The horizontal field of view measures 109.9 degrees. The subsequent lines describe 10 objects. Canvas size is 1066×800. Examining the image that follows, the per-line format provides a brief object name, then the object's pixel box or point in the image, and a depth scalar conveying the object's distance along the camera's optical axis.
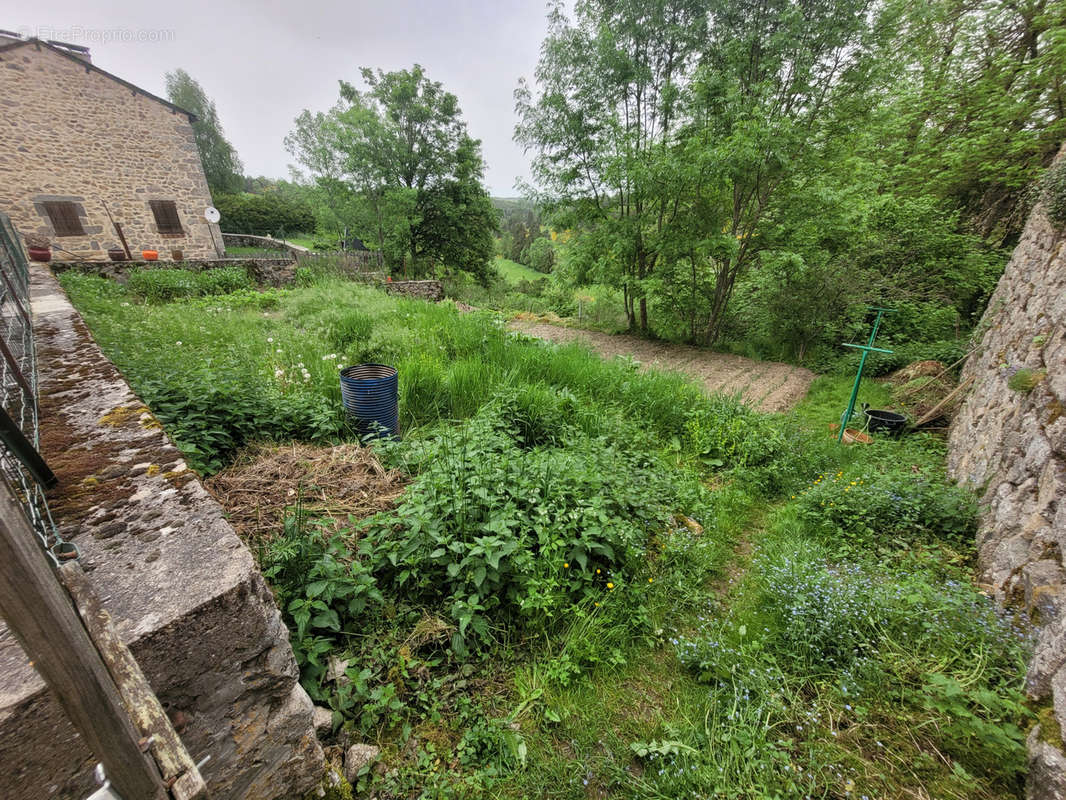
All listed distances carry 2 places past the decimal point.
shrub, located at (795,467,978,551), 2.81
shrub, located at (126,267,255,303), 7.97
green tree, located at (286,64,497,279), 14.20
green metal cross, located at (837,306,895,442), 4.50
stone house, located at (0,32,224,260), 10.00
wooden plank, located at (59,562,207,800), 0.67
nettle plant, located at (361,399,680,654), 1.95
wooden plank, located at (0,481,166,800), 0.54
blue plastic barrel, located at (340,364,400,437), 3.18
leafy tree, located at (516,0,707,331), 7.44
